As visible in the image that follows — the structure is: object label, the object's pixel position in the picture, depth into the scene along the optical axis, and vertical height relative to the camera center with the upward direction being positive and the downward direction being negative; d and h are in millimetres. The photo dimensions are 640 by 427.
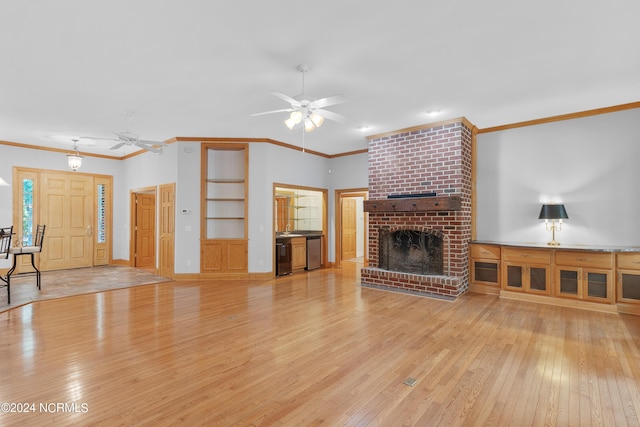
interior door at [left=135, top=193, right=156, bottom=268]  7953 -363
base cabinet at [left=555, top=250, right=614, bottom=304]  4121 -807
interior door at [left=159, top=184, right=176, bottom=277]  6371 -250
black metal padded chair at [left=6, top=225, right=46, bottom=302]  4848 -523
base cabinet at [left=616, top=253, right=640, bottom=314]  4004 -853
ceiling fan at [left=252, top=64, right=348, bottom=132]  3098 +1137
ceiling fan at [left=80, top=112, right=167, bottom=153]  4746 +1178
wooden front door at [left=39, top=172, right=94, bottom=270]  7176 -51
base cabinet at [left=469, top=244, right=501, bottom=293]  5016 -826
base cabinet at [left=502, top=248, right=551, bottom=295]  4554 -808
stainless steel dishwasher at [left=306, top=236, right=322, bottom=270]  7371 -845
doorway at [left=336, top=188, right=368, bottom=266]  9227 -378
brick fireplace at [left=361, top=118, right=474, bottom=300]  5039 +183
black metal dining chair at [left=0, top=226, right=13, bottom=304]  4474 -461
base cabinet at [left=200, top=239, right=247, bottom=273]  6266 -786
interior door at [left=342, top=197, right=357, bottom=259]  9305 -354
